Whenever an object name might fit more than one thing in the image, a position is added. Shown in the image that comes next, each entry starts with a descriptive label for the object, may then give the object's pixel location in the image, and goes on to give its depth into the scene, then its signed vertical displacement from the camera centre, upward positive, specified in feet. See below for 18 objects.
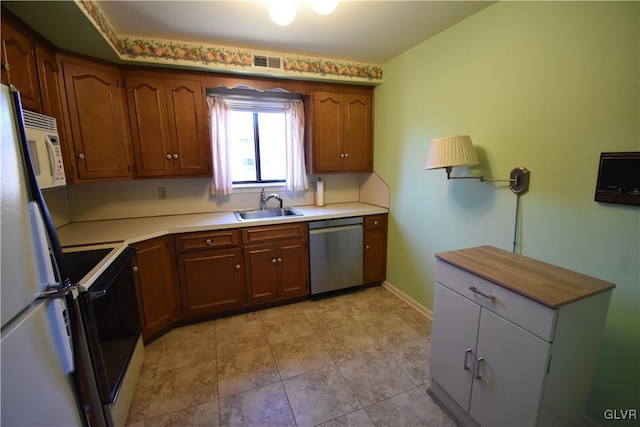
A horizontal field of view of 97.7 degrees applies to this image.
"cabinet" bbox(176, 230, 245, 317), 7.74 -2.94
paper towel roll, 10.50 -0.94
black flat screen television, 4.02 -0.20
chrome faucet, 9.70 -1.07
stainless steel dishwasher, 9.10 -2.84
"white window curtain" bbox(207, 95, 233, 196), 8.73 +0.66
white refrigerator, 2.53 -1.39
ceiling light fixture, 4.72 +2.70
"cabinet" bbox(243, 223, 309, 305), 8.41 -2.91
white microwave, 4.79 +0.38
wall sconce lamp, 5.67 +0.22
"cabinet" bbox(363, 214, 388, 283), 9.80 -2.85
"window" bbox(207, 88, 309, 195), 8.99 +0.95
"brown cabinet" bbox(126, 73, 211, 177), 7.63 +1.23
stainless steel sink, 9.58 -1.57
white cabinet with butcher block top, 3.62 -2.45
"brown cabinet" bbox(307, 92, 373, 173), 9.54 +1.20
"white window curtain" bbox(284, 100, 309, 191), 9.77 +0.82
